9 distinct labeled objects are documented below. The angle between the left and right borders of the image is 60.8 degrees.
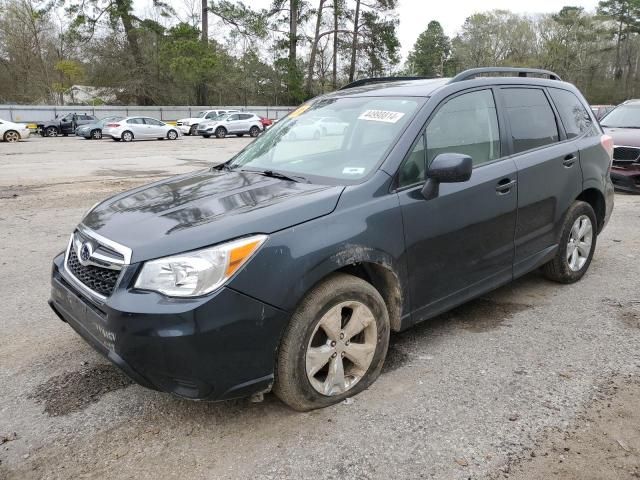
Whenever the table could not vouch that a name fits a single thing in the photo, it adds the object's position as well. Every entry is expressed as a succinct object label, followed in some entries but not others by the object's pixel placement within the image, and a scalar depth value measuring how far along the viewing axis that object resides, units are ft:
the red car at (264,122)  121.51
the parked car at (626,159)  32.37
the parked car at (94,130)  99.86
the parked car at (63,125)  110.32
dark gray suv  8.30
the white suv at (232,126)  109.40
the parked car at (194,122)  114.83
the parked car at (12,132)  87.22
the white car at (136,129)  95.71
